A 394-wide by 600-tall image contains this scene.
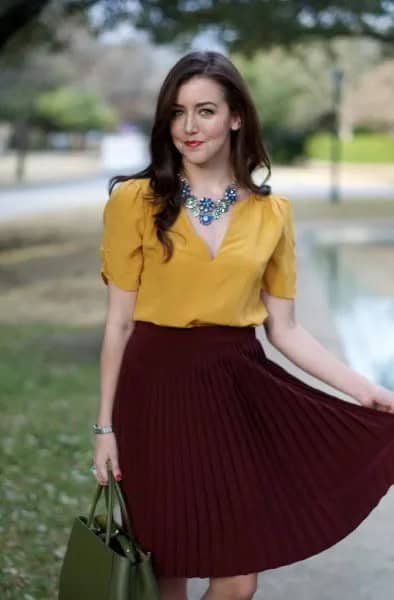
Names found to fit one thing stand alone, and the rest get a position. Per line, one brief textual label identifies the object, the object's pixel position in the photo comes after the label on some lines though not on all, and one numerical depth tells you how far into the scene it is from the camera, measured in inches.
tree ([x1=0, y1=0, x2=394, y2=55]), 539.8
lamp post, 1203.6
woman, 95.8
